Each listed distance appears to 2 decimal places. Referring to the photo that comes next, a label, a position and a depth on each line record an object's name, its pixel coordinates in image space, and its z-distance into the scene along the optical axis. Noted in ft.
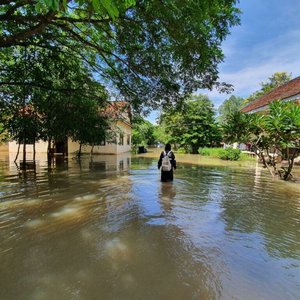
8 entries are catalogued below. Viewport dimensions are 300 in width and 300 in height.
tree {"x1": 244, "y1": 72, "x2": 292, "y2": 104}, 150.71
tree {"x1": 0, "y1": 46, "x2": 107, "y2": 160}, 35.70
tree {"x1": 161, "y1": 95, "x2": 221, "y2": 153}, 112.47
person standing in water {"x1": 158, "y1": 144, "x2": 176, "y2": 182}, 30.76
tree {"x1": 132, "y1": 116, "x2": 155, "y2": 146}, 150.87
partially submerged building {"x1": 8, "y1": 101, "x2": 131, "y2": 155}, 91.70
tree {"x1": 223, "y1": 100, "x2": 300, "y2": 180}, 35.60
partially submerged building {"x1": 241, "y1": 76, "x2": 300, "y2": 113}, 67.35
